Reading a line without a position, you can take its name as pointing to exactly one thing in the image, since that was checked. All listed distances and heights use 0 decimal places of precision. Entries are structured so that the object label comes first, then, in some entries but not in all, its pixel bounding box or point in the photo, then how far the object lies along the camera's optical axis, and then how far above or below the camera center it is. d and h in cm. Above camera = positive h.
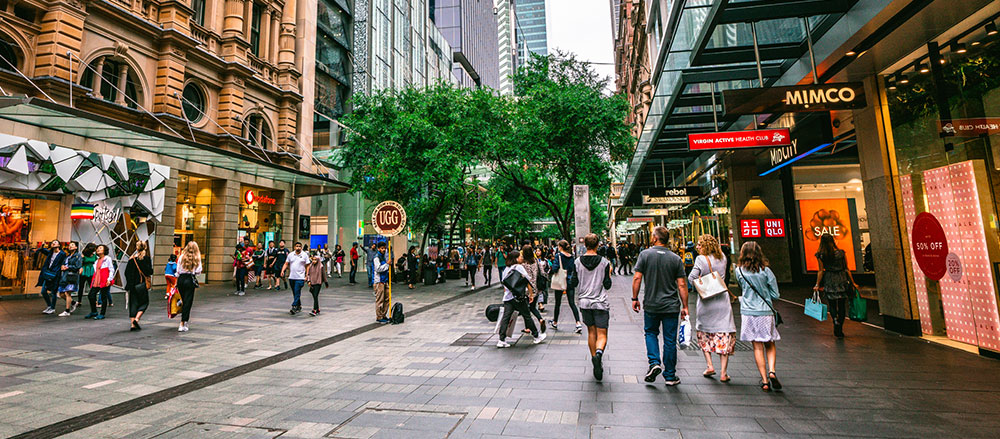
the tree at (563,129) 1647 +482
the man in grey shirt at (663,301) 493 -61
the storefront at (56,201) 1262 +230
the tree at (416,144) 1731 +484
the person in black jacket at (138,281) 873 -29
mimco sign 643 +224
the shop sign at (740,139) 828 +210
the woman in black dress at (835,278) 727 -62
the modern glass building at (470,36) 6900 +3949
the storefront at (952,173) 578 +98
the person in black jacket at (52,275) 1048 -9
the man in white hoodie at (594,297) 543 -59
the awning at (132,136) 992 +402
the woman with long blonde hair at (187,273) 862 -14
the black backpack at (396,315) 986 -132
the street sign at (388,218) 976 +95
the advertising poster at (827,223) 1527 +69
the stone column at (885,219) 727 +37
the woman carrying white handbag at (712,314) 507 -82
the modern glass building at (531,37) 19575 +10061
